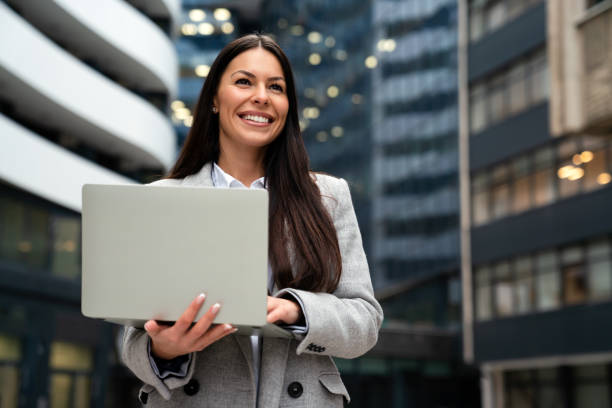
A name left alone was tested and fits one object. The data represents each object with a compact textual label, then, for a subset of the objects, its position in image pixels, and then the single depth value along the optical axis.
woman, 2.29
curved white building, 20.50
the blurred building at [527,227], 25.17
